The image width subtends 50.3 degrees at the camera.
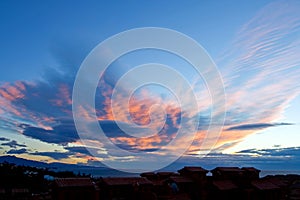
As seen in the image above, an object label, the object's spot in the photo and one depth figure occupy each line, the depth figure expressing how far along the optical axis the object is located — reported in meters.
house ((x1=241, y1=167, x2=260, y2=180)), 50.88
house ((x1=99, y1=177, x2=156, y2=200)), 38.88
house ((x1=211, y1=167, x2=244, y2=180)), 50.44
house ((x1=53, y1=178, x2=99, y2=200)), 33.12
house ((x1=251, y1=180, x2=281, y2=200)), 46.22
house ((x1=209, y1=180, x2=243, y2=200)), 46.14
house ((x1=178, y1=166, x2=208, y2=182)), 48.78
